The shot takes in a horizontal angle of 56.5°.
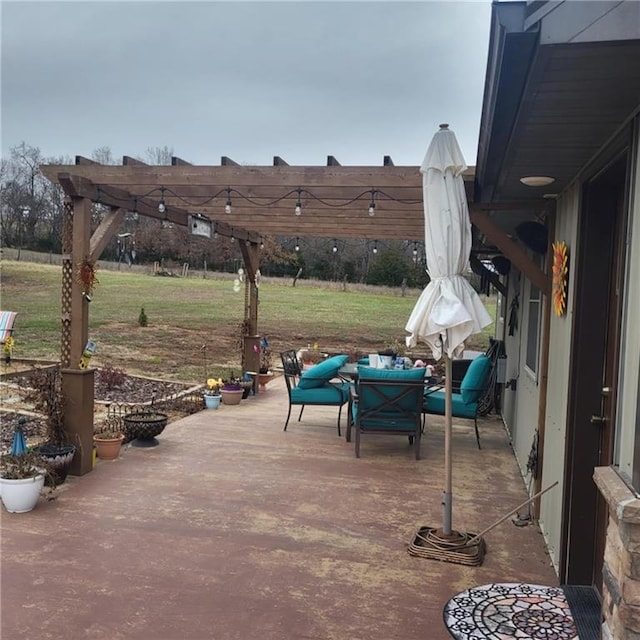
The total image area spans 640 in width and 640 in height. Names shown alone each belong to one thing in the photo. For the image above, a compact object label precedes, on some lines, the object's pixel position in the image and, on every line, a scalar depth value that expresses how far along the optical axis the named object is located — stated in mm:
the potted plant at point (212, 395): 7496
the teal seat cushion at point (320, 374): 6539
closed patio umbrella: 3350
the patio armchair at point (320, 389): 6551
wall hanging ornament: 3428
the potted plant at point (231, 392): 7797
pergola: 4746
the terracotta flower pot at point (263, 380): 9218
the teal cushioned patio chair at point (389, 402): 5488
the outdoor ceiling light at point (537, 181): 3412
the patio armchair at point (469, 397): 6066
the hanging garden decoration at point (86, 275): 4836
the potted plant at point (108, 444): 5109
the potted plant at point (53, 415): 4500
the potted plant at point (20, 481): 3850
